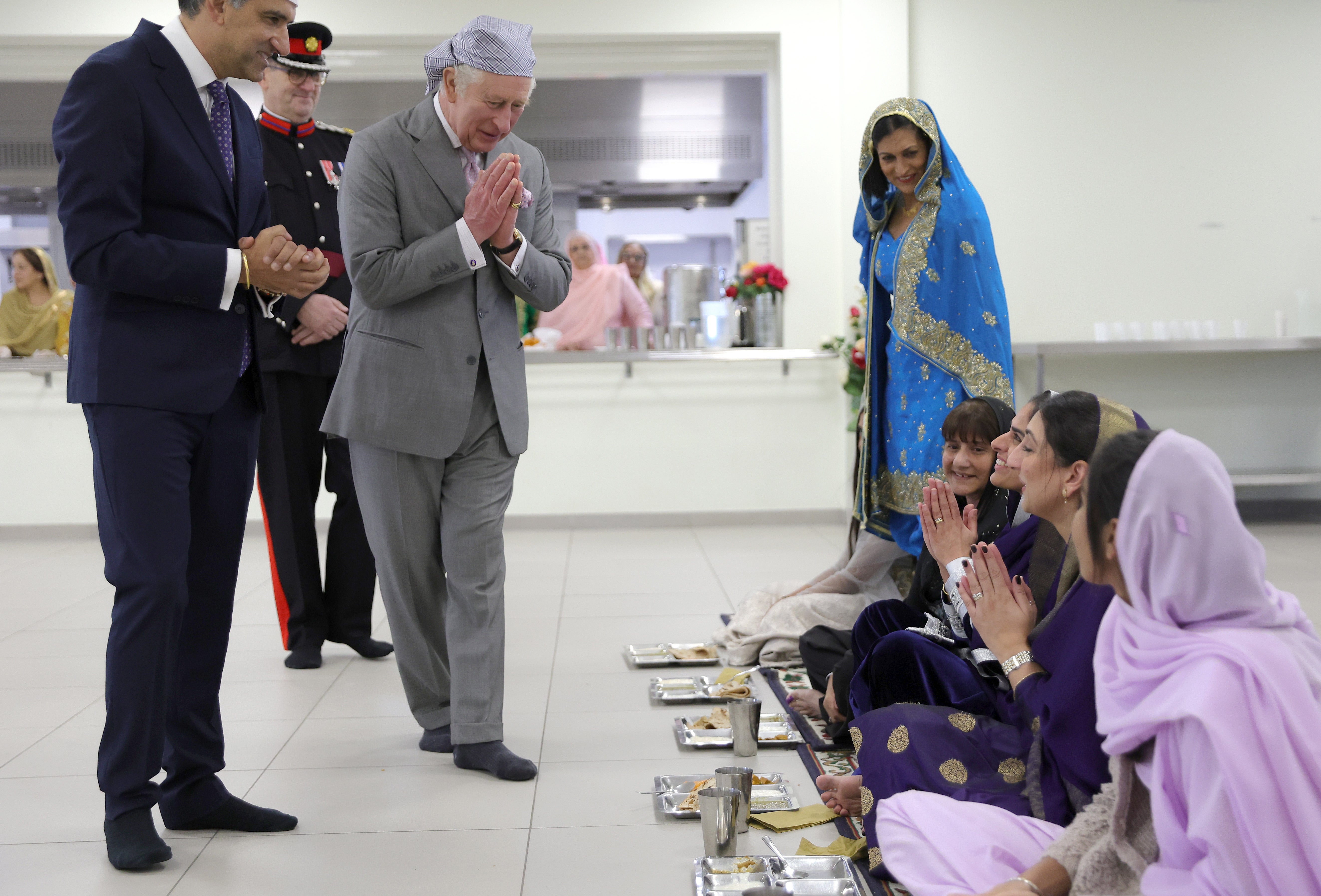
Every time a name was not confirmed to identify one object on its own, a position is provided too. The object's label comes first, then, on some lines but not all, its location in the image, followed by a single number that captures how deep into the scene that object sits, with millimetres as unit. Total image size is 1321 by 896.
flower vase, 5770
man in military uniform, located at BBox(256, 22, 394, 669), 3215
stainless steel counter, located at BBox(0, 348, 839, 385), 5637
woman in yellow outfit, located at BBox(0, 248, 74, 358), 5887
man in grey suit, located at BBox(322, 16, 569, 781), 2227
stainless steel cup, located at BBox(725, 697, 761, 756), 2379
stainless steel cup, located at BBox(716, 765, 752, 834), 1972
